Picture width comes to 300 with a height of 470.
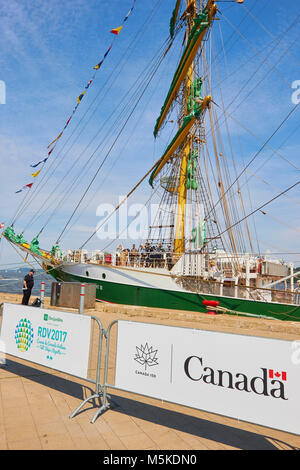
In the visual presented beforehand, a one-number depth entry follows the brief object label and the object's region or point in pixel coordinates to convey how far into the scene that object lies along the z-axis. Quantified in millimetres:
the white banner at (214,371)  3186
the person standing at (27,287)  12321
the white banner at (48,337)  4441
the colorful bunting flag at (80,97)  16422
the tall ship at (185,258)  14945
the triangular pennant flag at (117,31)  14307
